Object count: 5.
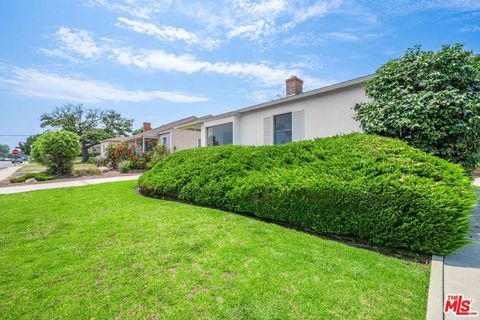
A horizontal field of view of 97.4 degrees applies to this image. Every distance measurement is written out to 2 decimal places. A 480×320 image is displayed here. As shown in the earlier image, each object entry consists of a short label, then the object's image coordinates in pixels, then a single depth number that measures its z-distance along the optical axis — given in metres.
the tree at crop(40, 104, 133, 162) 33.84
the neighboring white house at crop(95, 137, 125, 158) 33.69
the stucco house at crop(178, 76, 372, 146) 7.76
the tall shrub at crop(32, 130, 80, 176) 12.29
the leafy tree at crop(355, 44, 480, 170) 4.49
